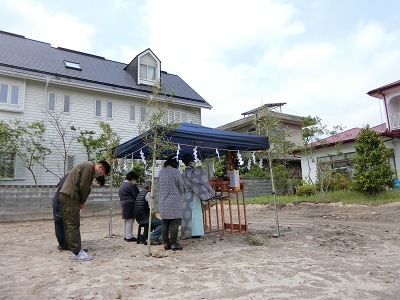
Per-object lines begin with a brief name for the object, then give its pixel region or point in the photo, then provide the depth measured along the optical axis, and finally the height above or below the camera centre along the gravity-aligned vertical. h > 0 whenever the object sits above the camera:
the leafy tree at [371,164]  12.39 +0.81
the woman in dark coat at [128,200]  6.48 -0.05
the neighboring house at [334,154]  16.80 +1.79
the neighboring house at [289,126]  22.72 +4.99
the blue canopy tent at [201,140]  6.09 +1.09
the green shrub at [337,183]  15.58 +0.18
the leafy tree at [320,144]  15.37 +2.24
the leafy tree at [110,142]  7.42 +1.33
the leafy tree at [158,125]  5.40 +1.22
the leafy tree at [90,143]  14.95 +2.65
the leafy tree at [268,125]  7.33 +1.53
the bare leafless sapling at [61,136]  15.06 +3.15
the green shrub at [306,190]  15.51 -0.10
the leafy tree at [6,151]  13.02 +2.25
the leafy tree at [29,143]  13.70 +2.62
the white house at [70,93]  14.24 +5.40
